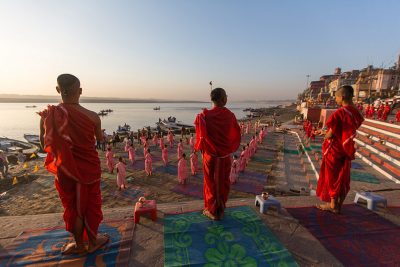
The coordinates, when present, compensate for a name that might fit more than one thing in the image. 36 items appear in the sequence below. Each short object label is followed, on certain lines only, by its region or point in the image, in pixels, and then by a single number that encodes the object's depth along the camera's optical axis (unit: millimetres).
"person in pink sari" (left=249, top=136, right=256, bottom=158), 15286
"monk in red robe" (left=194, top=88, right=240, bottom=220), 3631
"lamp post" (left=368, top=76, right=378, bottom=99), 48700
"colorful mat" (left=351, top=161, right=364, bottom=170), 10709
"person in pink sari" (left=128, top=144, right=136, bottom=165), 14508
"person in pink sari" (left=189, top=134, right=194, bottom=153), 18977
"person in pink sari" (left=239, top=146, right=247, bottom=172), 11909
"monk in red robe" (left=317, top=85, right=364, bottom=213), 3697
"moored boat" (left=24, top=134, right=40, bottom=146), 27900
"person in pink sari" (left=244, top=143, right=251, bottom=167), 13525
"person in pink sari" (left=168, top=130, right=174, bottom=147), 20761
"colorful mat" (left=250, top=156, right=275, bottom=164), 14948
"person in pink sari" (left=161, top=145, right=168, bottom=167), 13562
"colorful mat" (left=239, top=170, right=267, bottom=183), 11234
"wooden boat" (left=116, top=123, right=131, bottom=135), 37131
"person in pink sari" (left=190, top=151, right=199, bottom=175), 11408
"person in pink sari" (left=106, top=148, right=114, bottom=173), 12212
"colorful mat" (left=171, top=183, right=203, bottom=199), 9341
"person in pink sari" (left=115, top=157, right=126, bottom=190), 9344
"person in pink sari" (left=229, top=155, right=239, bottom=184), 10266
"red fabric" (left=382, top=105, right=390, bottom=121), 15948
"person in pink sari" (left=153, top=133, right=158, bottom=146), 21625
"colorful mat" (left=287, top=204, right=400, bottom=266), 2900
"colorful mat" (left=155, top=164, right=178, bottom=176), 12536
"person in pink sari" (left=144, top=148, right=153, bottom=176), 11719
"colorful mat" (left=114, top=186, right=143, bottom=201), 9086
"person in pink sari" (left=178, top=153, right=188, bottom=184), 10133
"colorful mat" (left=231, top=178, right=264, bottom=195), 9648
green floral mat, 2783
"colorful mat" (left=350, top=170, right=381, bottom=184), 8920
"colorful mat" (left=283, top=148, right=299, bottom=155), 17125
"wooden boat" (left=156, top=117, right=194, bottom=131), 41794
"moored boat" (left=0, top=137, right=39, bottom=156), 22053
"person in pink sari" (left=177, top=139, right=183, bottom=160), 14668
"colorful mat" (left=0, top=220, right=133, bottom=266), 2795
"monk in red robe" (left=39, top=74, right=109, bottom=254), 2682
